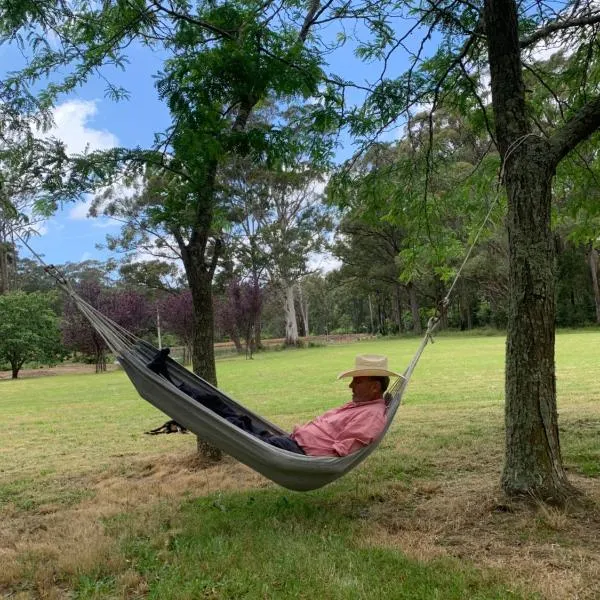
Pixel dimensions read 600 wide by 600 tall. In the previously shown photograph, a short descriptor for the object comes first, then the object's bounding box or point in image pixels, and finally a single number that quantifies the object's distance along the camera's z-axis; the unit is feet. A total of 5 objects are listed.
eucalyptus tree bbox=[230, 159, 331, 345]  79.56
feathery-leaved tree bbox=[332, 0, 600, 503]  8.29
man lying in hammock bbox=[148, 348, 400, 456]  8.61
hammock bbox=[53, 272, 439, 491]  7.88
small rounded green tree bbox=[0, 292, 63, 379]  68.33
